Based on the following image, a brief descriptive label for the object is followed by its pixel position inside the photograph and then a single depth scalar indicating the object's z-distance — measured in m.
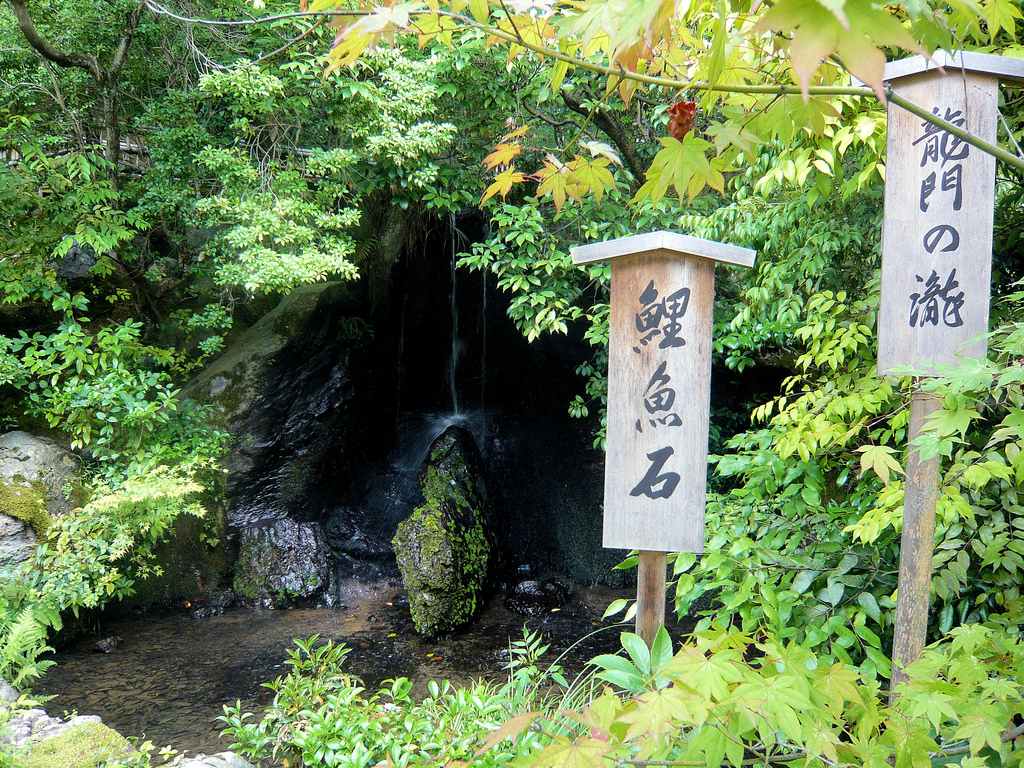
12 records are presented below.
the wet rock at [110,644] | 5.95
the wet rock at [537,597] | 7.12
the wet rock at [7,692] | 4.10
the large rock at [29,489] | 5.52
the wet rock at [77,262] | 7.24
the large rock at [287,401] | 7.52
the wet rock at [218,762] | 2.97
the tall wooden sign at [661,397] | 2.52
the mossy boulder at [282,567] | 7.16
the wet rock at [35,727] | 3.07
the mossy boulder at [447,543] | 6.54
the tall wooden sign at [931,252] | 2.30
